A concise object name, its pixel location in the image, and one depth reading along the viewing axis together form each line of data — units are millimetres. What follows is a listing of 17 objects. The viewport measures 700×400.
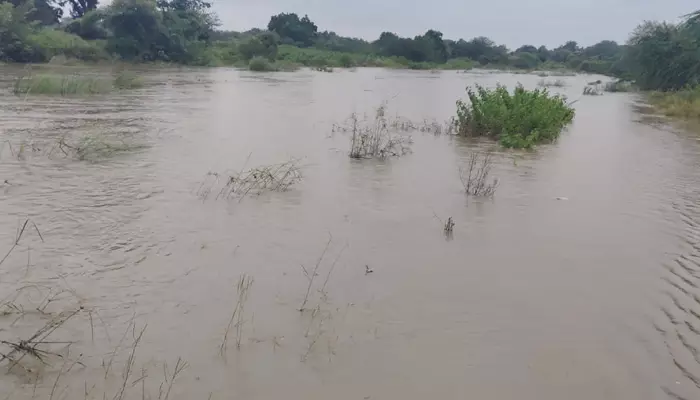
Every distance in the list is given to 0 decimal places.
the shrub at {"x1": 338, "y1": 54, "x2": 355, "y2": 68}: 60156
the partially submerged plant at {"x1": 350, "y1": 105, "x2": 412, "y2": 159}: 10992
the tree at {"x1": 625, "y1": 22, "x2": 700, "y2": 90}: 29881
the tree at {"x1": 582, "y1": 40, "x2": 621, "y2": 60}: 100038
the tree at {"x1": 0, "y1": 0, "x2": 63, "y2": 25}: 57762
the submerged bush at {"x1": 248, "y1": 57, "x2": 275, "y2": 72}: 45438
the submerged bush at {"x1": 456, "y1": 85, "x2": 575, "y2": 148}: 13578
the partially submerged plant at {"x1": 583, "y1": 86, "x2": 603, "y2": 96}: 32406
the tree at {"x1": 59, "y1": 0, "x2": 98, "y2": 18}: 63562
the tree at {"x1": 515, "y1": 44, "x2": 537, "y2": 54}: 108250
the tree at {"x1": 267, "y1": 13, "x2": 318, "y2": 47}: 78000
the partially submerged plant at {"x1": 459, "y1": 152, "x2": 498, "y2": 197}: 8438
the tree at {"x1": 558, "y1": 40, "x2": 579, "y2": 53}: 115606
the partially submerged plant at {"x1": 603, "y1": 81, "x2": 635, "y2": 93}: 36500
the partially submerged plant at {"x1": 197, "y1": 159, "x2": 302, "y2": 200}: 7934
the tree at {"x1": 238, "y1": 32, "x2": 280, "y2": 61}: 54188
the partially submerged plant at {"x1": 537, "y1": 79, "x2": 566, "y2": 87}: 38172
